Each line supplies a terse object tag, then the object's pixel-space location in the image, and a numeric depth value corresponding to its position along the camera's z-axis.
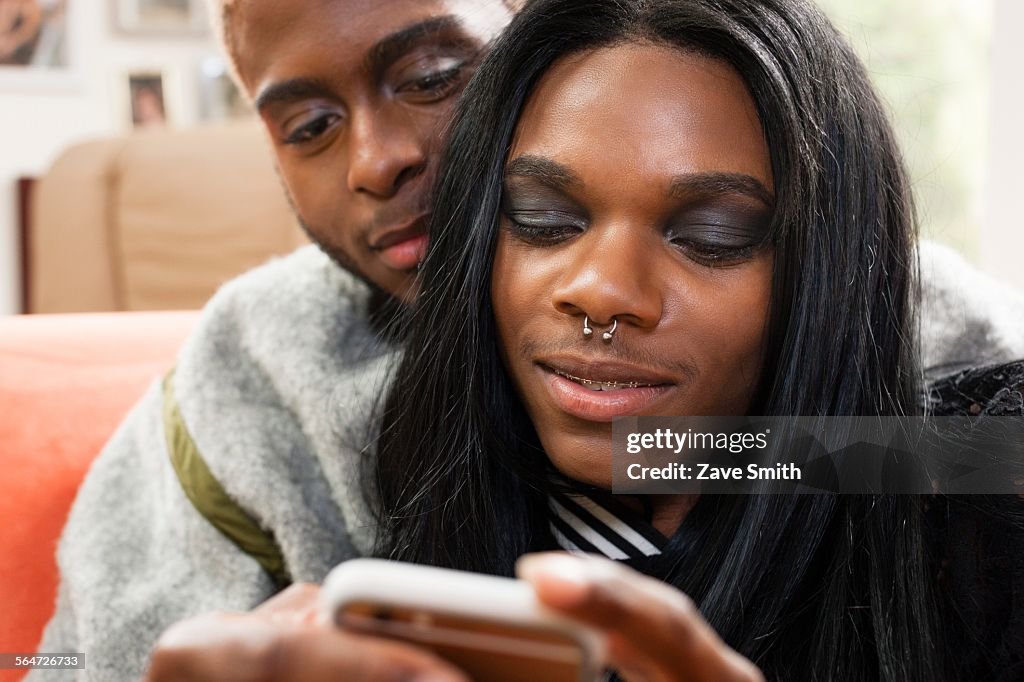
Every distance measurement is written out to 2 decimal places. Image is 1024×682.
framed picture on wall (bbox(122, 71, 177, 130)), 2.53
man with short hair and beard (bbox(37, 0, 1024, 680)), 0.93
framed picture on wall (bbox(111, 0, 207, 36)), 2.49
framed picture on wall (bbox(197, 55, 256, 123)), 2.55
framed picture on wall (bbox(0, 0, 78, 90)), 2.38
